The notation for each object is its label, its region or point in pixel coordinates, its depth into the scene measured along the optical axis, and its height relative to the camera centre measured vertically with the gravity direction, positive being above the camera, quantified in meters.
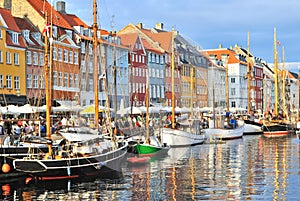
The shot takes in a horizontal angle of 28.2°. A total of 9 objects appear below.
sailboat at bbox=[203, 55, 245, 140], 62.55 -1.86
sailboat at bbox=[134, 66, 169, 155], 39.94 -2.26
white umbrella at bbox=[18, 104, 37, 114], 43.95 +0.43
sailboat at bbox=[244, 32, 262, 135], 76.81 -2.02
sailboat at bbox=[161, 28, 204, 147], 50.50 -2.03
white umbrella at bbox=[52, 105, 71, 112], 50.22 +0.45
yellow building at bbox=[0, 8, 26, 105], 61.31 +5.74
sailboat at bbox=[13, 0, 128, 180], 28.11 -2.18
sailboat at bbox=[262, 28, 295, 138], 73.16 -1.78
